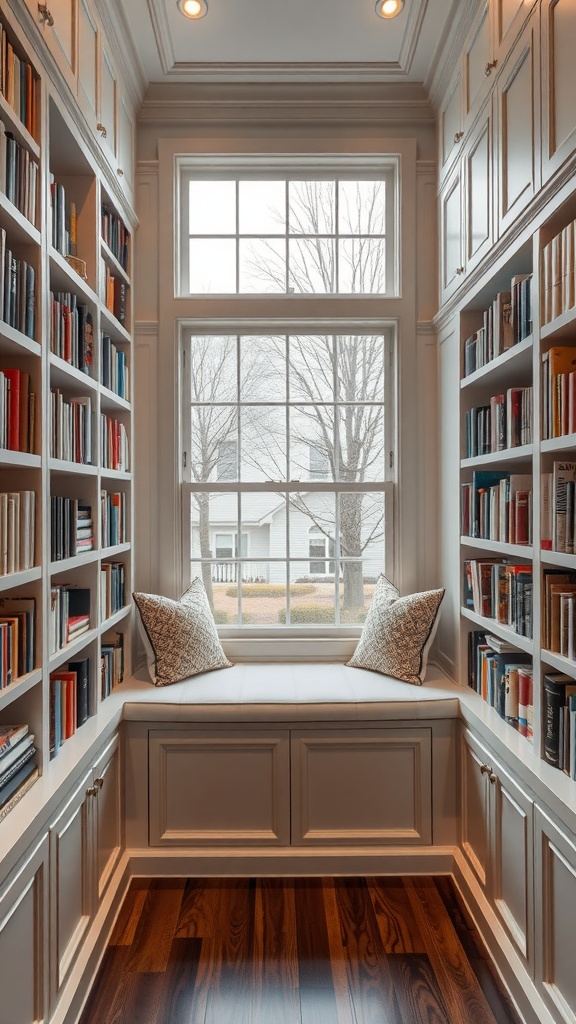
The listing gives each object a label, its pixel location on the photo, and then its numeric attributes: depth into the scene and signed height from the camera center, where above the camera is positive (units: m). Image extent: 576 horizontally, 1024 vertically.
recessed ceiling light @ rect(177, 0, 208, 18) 2.30 +1.96
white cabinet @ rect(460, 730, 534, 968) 1.69 -1.03
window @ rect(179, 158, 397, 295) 2.94 +1.39
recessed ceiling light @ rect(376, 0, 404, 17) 2.30 +1.96
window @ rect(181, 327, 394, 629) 2.94 +0.20
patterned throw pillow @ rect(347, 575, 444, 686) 2.54 -0.53
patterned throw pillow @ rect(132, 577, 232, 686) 2.53 -0.54
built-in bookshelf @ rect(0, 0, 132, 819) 1.51 +0.29
